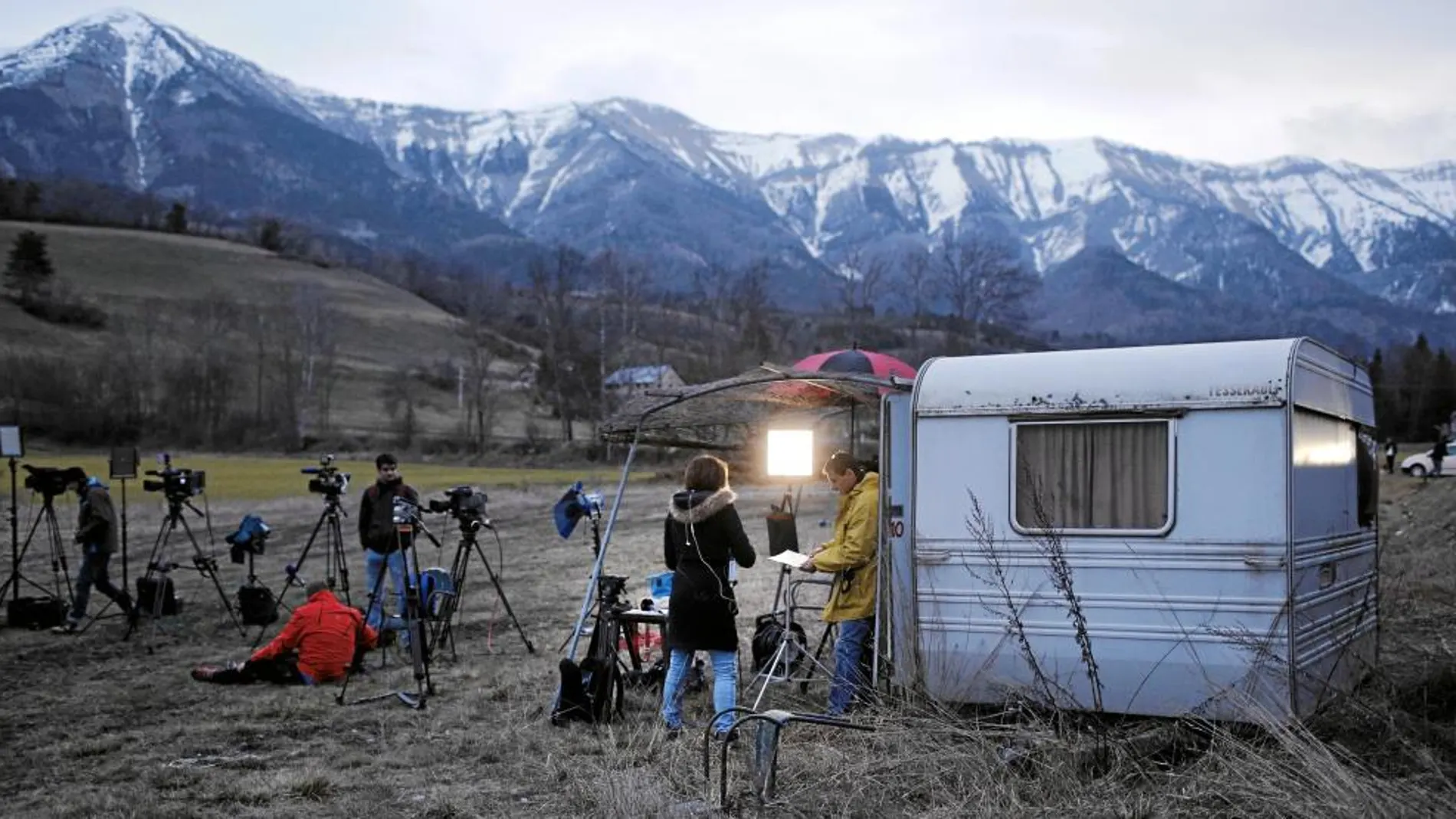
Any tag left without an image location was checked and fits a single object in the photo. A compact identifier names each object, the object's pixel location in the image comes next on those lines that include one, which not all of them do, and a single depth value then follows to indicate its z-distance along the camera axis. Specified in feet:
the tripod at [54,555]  45.27
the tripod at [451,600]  36.09
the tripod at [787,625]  29.14
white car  129.86
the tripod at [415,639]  30.40
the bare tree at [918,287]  283.38
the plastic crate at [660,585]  35.55
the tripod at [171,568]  41.75
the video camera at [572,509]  33.60
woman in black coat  25.96
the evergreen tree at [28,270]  272.10
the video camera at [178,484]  41.81
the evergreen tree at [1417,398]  252.01
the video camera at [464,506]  34.58
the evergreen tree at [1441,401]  245.61
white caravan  23.38
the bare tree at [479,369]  202.08
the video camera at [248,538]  43.68
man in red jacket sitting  33.71
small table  30.32
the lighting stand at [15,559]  44.01
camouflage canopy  28.32
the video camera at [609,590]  29.71
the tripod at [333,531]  43.06
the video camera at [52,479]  44.50
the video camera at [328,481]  42.37
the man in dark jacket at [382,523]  38.73
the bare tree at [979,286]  283.18
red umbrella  33.63
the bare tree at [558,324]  204.44
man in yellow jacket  26.96
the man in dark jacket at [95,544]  42.93
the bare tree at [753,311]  205.26
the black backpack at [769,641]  31.48
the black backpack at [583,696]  28.12
